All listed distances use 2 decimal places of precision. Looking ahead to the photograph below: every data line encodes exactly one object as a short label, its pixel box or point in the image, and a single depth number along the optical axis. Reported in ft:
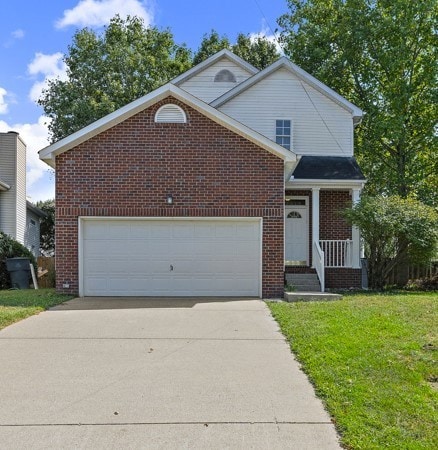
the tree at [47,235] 105.60
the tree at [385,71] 70.74
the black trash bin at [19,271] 54.44
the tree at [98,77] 97.04
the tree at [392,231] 45.75
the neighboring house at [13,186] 72.54
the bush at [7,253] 55.83
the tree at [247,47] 109.50
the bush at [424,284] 51.16
